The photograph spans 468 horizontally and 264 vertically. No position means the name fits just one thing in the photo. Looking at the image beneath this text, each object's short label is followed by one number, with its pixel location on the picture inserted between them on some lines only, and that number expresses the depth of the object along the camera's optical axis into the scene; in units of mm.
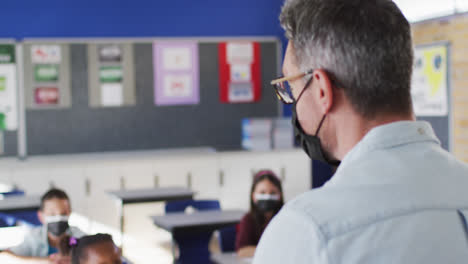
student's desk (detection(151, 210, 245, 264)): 4453
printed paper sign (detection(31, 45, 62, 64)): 6863
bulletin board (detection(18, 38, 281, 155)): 6961
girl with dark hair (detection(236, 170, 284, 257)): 4230
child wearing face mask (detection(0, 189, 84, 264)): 3454
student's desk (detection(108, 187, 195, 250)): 5676
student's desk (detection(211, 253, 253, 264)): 3625
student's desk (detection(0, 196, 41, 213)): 5105
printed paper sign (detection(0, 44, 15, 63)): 6715
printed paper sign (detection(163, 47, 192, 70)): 7336
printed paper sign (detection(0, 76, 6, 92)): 6695
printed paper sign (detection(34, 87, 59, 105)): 6902
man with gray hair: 740
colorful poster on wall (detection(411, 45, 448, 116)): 5152
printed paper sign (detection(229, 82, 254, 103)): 7605
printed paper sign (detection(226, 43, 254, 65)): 7555
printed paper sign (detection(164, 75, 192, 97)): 7375
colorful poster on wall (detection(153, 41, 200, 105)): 7309
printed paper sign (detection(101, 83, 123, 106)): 7113
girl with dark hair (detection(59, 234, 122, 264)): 2570
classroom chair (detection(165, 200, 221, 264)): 4684
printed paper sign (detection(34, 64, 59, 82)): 6887
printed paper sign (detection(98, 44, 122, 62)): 7074
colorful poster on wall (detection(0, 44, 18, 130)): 6707
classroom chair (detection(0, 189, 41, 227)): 4637
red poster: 7555
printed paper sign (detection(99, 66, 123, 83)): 7078
